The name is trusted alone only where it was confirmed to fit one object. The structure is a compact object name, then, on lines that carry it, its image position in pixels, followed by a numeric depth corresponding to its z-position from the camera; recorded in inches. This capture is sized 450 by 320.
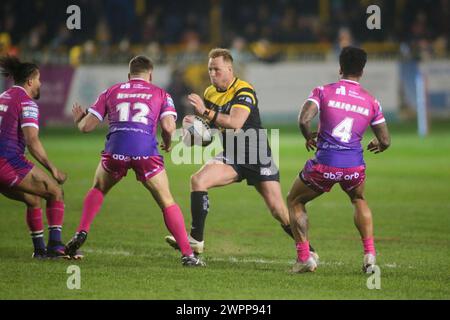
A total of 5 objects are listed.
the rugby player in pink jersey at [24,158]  752.3
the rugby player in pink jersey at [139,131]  745.6
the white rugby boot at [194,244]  795.4
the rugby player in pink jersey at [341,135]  716.0
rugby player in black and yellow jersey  802.2
